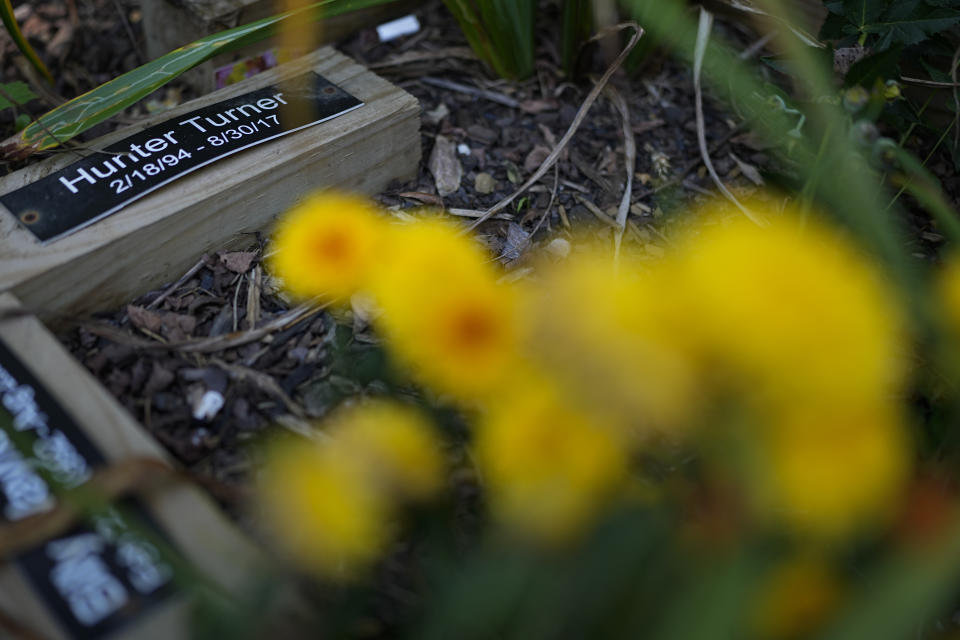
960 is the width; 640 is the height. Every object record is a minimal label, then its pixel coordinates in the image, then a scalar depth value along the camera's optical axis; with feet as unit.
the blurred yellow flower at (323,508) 2.10
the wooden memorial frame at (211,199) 3.13
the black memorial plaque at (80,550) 2.21
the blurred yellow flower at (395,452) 2.17
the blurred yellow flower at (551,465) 1.95
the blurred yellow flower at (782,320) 1.81
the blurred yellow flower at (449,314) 2.15
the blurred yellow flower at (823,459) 1.90
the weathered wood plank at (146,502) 2.23
